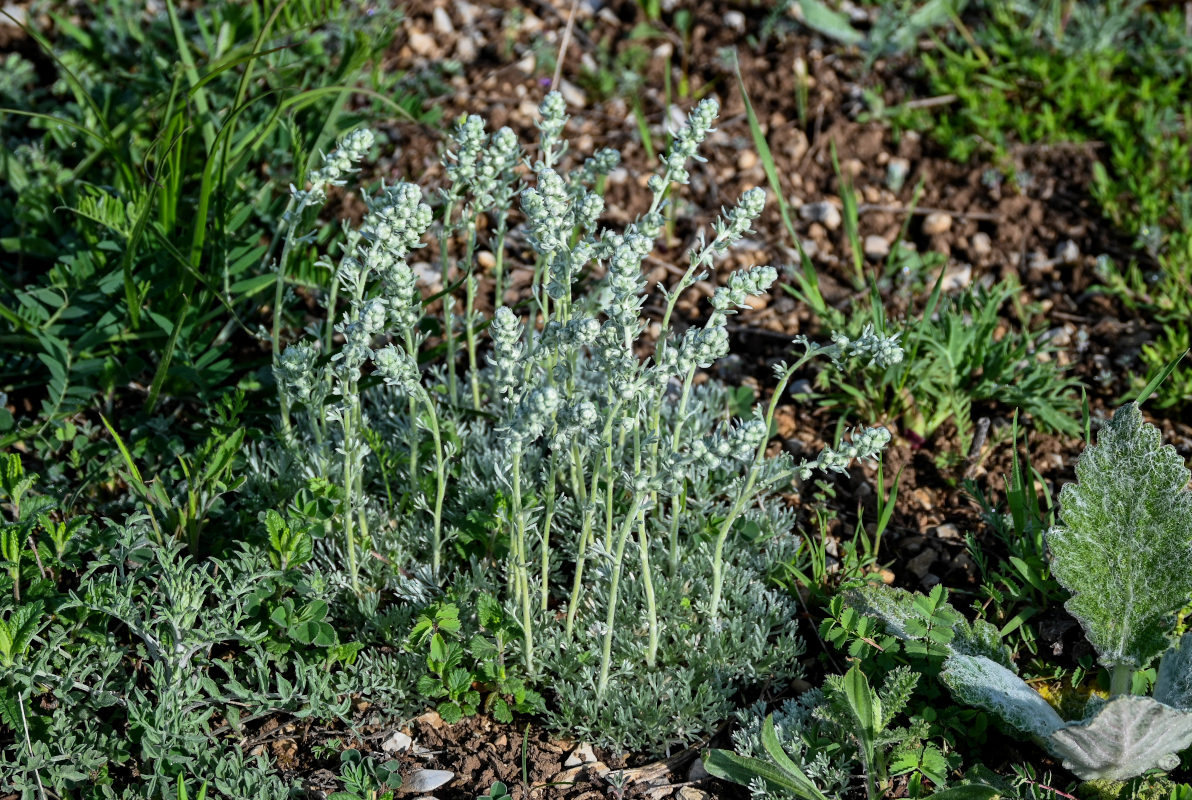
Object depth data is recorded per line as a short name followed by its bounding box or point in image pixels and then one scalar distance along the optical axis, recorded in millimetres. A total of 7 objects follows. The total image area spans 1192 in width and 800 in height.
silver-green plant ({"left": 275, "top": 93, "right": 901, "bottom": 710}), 2561
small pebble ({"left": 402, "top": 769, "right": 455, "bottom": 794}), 2840
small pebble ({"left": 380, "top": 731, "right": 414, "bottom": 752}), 2969
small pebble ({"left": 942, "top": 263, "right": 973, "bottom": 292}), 4574
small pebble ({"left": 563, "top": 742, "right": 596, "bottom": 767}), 2971
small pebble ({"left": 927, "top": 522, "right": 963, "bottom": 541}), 3580
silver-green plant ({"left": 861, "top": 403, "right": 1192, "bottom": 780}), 2746
